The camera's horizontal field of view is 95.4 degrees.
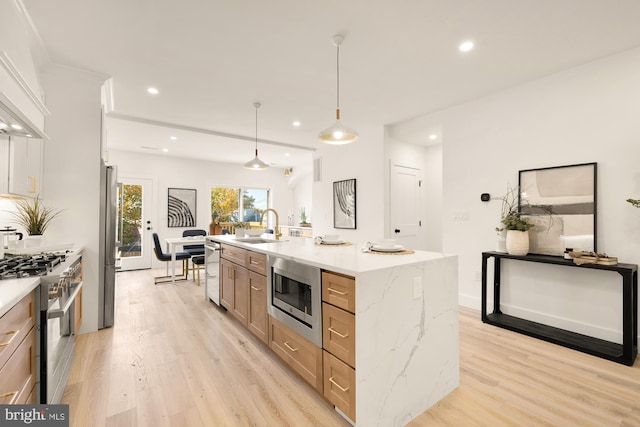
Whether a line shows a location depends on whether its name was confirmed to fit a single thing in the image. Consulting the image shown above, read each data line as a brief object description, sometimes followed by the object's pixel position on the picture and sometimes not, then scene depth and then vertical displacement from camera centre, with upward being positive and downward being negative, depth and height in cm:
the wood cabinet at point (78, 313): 232 -87
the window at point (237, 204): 757 +26
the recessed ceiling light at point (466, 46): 247 +147
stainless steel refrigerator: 303 -40
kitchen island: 151 -67
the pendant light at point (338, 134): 255 +71
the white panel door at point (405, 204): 488 +18
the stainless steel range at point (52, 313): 150 -58
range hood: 154 +55
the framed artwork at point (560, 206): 274 +10
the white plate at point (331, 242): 273 -26
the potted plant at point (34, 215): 260 -4
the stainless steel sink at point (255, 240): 333 -32
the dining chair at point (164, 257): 504 -79
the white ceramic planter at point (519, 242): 296 -27
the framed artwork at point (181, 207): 683 +13
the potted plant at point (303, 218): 734 -12
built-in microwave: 179 -58
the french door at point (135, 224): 635 -27
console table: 232 -105
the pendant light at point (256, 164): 381 +65
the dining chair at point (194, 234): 602 -45
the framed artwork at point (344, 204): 528 +19
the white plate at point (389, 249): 210 -25
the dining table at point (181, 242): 490 -50
